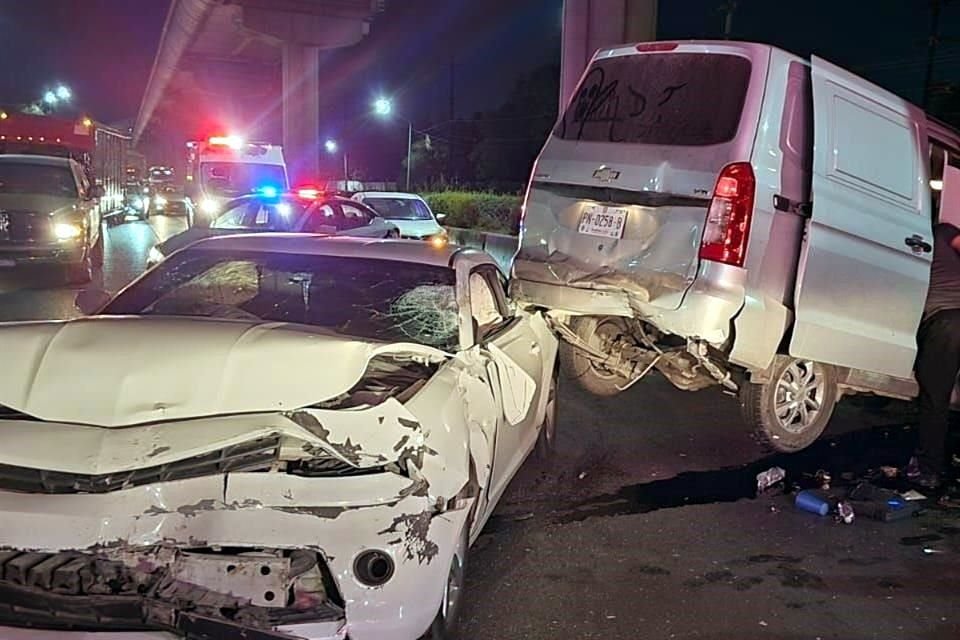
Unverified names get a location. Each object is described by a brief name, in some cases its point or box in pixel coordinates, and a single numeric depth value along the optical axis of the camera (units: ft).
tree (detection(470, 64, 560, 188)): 146.72
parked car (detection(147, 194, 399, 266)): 38.91
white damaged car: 9.34
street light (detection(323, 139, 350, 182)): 208.03
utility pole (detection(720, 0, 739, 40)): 131.44
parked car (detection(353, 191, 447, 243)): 54.34
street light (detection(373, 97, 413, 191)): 159.01
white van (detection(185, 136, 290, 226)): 78.48
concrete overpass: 106.83
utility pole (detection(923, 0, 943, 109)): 105.91
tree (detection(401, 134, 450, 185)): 172.04
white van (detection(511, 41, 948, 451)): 16.53
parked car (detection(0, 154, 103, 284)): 41.98
